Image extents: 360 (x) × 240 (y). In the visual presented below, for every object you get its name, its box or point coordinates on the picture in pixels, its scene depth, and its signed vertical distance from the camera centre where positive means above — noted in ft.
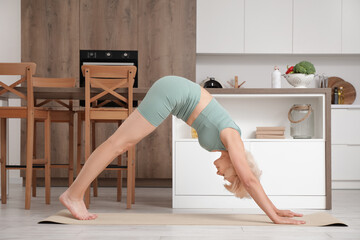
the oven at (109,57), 17.56 +2.10
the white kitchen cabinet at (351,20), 18.33 +3.71
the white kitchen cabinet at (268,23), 18.39 +3.59
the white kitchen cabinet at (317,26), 18.31 +3.47
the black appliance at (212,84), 18.53 +1.17
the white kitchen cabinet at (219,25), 18.31 +3.48
